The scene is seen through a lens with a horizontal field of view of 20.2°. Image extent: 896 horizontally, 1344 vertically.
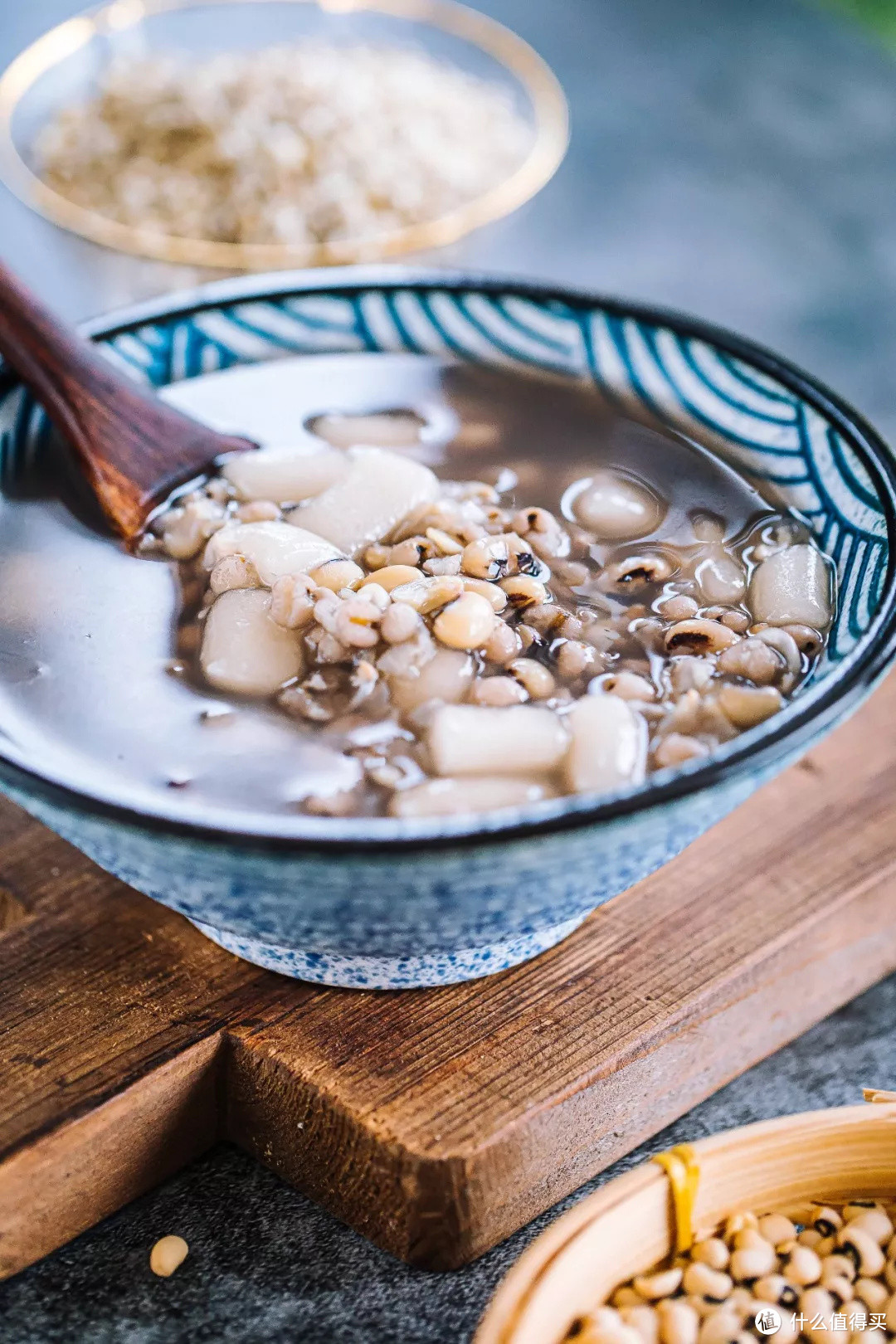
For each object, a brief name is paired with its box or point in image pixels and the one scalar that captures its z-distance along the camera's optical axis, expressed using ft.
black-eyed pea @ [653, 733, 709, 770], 1.44
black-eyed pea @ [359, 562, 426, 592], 1.52
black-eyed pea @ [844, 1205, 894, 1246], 1.48
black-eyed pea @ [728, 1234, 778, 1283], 1.45
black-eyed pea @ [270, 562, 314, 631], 1.50
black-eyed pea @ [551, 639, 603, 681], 1.52
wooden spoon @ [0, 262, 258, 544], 1.67
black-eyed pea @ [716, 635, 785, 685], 1.50
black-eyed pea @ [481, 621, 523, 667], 1.51
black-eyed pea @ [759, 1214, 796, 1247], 1.48
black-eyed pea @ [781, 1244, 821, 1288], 1.46
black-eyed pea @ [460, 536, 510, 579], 1.54
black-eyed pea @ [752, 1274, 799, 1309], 1.44
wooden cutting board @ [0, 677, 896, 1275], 1.50
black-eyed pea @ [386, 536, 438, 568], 1.56
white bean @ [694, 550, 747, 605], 1.59
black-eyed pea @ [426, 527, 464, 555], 1.57
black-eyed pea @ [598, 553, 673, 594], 1.60
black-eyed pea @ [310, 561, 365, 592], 1.53
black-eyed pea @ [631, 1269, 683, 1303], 1.44
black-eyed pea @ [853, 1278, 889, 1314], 1.45
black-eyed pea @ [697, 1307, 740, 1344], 1.42
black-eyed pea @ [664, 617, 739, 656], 1.52
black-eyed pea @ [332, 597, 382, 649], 1.48
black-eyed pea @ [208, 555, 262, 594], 1.56
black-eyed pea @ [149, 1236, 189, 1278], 1.52
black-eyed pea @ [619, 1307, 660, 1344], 1.42
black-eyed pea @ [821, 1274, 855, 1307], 1.45
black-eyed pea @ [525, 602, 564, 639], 1.54
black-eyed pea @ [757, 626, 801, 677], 1.51
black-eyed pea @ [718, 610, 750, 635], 1.55
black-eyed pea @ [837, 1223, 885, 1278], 1.46
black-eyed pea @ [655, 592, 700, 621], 1.57
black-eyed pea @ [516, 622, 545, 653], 1.53
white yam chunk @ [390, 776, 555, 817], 1.42
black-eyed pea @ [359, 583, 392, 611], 1.49
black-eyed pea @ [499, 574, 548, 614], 1.54
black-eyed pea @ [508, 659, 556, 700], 1.49
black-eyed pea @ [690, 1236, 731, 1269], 1.46
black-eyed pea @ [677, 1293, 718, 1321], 1.44
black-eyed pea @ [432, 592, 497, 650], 1.49
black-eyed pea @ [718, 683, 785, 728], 1.47
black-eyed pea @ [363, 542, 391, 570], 1.58
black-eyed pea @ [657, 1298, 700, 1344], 1.42
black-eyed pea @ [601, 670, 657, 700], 1.49
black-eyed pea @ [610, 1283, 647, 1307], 1.44
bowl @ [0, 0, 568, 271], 2.77
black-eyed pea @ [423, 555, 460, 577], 1.55
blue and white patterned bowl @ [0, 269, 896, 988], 1.32
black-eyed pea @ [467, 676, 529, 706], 1.48
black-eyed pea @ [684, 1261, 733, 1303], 1.44
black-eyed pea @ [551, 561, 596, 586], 1.60
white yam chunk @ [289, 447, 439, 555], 1.62
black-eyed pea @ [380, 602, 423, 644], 1.48
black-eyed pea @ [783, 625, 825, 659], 1.53
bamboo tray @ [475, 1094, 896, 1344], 1.38
